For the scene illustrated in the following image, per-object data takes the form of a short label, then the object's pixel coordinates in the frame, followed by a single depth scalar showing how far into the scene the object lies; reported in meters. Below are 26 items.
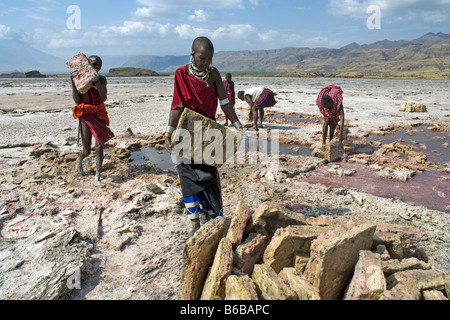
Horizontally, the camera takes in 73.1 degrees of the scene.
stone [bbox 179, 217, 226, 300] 2.29
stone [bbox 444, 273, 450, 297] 2.11
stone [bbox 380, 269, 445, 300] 1.94
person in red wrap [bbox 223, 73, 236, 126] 9.07
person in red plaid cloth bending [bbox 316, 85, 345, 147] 6.43
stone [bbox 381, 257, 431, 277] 2.23
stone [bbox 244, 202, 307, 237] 2.77
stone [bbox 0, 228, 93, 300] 2.45
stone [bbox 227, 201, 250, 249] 2.57
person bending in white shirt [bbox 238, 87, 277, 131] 9.06
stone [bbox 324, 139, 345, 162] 6.13
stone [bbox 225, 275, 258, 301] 1.93
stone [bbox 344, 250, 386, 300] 1.95
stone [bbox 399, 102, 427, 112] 12.49
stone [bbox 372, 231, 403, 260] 2.56
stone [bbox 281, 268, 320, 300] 2.00
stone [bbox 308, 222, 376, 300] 2.11
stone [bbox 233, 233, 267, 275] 2.38
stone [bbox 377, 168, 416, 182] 5.22
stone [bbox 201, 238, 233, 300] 2.13
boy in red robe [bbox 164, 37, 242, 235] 2.88
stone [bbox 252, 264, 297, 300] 2.00
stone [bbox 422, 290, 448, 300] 1.99
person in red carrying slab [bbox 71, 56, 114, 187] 4.43
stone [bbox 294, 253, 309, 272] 2.41
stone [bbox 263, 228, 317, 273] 2.41
